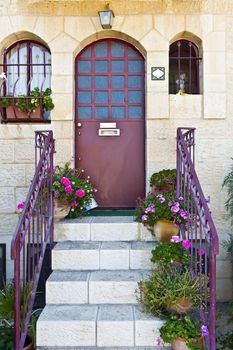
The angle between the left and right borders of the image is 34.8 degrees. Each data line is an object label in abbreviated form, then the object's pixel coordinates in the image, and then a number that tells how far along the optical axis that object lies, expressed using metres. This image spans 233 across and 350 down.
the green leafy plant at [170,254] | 3.62
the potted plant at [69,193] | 4.37
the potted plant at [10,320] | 3.34
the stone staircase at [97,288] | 3.23
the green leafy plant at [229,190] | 4.68
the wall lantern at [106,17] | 4.92
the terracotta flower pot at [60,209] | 4.45
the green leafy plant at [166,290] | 3.26
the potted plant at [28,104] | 5.02
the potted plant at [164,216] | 4.04
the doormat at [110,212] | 4.95
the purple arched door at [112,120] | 5.33
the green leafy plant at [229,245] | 4.72
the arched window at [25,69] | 5.35
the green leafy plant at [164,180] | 4.67
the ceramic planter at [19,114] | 5.08
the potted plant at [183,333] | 3.04
